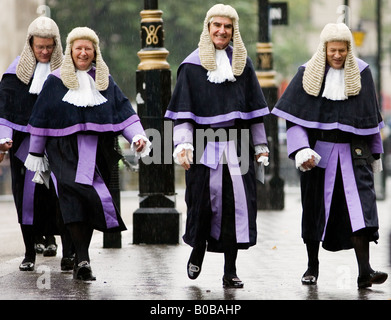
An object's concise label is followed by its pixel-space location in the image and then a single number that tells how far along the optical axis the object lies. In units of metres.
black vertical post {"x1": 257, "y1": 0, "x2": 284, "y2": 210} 17.27
